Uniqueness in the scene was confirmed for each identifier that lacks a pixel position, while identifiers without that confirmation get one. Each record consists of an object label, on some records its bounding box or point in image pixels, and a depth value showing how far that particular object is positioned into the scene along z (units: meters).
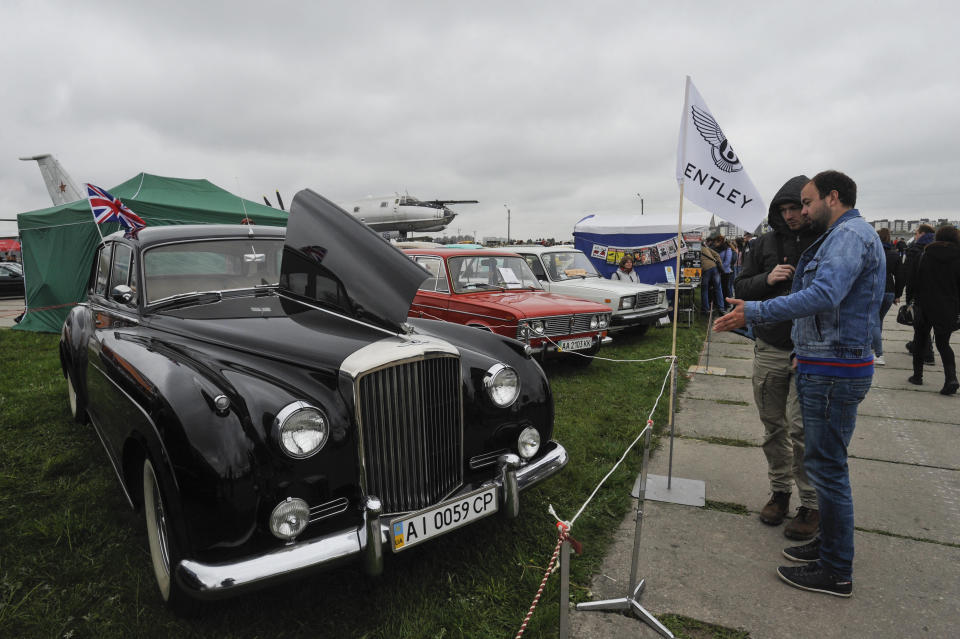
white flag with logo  3.91
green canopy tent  10.59
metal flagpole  3.70
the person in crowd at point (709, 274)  12.18
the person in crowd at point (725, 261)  13.68
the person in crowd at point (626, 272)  12.56
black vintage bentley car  2.14
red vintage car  6.62
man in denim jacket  2.45
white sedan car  9.45
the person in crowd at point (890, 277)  6.50
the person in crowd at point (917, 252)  7.73
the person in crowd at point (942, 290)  6.03
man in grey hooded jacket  3.13
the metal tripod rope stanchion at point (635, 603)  2.40
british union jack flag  8.29
